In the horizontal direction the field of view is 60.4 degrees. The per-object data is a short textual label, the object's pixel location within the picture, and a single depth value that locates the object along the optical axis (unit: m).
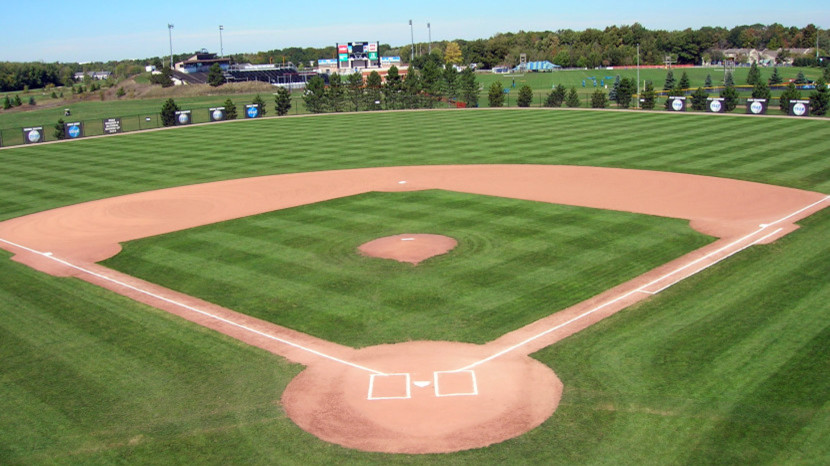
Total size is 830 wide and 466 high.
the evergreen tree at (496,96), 79.62
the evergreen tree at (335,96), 81.81
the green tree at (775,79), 105.29
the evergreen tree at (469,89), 82.12
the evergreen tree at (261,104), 77.00
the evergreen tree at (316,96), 80.88
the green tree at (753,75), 103.33
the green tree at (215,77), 130.12
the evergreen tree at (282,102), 79.00
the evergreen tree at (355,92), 82.81
